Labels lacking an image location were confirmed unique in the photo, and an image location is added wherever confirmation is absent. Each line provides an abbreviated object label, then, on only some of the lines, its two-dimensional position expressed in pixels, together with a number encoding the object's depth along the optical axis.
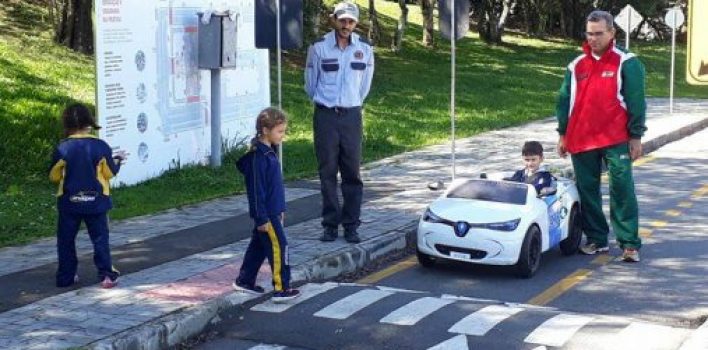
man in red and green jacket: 9.59
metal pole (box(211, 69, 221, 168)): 14.68
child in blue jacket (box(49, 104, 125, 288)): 8.05
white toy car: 9.12
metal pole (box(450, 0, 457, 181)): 12.70
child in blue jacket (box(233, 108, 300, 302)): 7.81
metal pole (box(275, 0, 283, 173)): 10.92
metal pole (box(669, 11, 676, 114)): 24.92
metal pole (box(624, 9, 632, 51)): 24.02
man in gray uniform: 9.80
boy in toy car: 9.94
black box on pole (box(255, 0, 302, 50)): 11.34
